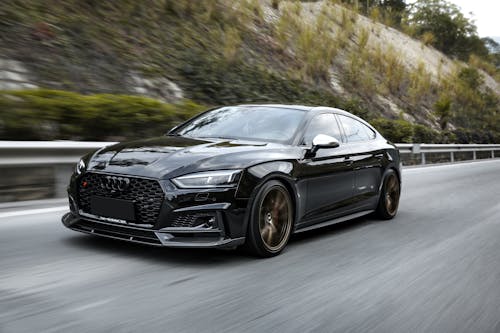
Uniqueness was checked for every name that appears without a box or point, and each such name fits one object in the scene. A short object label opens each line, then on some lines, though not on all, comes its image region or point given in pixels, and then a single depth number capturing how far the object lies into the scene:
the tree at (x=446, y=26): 57.12
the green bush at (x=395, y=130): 22.02
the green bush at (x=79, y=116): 8.70
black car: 5.07
